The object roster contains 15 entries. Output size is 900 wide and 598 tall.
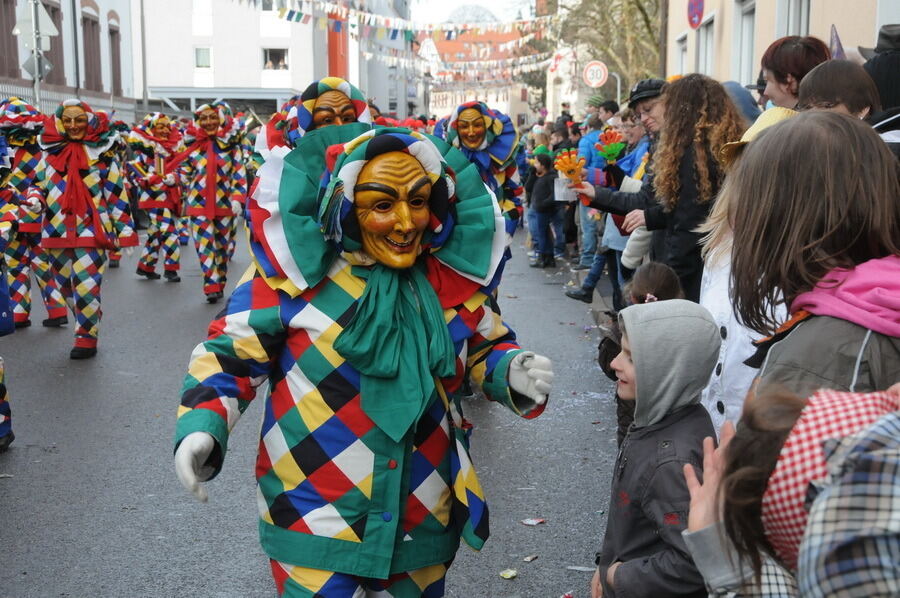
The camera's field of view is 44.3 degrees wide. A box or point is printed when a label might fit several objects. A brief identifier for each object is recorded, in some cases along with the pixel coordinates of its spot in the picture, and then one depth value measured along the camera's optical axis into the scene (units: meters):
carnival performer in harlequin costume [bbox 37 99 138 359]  9.31
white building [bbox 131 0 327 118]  53.56
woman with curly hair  5.27
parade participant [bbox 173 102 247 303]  12.66
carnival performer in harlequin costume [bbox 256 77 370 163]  5.62
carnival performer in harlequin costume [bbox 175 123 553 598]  2.84
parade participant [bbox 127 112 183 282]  14.09
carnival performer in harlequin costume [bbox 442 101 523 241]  8.02
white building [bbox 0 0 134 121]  24.31
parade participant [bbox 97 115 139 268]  9.98
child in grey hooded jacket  2.62
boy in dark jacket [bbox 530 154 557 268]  15.03
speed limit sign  24.45
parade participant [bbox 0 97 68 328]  10.02
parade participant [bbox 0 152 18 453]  6.30
